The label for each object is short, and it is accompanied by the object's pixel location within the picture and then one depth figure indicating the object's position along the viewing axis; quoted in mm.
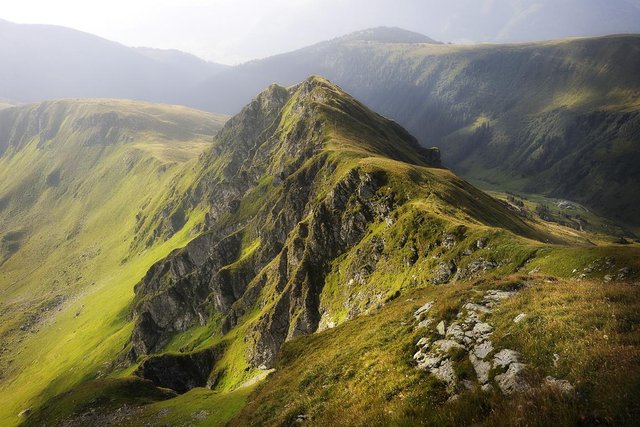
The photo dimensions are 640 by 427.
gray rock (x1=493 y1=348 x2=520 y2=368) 17528
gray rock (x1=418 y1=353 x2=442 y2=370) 20953
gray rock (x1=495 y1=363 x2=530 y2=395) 15574
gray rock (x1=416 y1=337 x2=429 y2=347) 23719
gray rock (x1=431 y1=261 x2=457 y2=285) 54031
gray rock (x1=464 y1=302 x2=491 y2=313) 24158
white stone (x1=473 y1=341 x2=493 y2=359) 19266
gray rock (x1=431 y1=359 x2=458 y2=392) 18734
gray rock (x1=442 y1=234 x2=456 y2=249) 57188
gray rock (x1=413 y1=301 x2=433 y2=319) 28445
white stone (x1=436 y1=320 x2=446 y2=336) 23812
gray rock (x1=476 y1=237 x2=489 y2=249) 52375
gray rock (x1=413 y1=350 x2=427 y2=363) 22273
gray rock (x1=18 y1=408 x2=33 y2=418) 105388
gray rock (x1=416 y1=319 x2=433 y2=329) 25750
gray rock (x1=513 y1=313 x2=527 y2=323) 20641
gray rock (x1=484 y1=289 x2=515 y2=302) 25781
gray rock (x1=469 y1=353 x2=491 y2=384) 17578
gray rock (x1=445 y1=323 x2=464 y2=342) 22141
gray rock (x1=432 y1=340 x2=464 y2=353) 21406
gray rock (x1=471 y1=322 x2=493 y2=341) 20891
